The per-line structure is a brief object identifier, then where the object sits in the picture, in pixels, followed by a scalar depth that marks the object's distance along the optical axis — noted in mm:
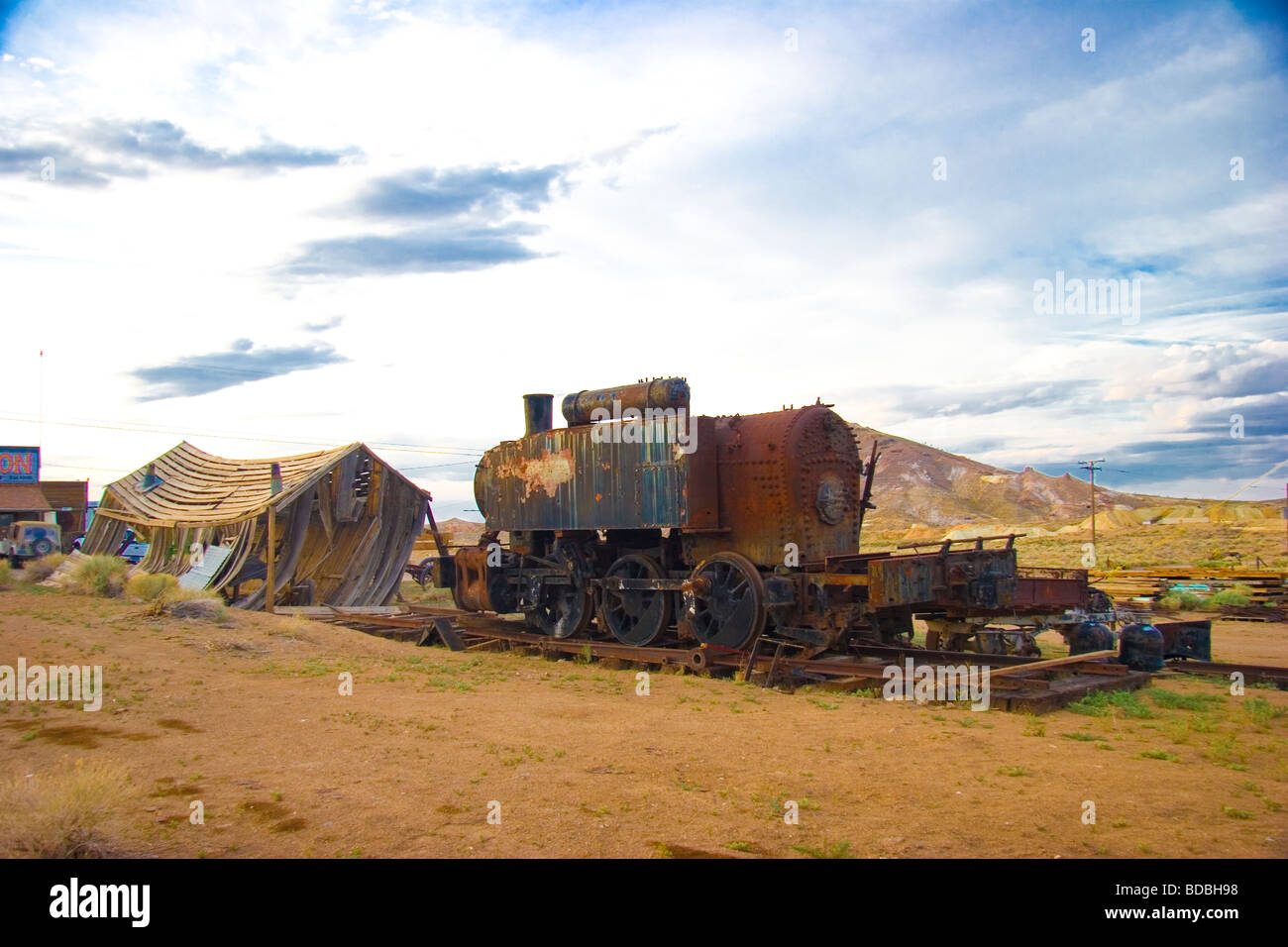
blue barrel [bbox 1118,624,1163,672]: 10102
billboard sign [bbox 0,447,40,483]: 38688
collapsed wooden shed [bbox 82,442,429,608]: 19344
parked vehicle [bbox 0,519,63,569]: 32812
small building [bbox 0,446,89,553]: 36969
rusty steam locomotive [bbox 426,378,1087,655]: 10859
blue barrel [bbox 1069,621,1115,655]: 11727
